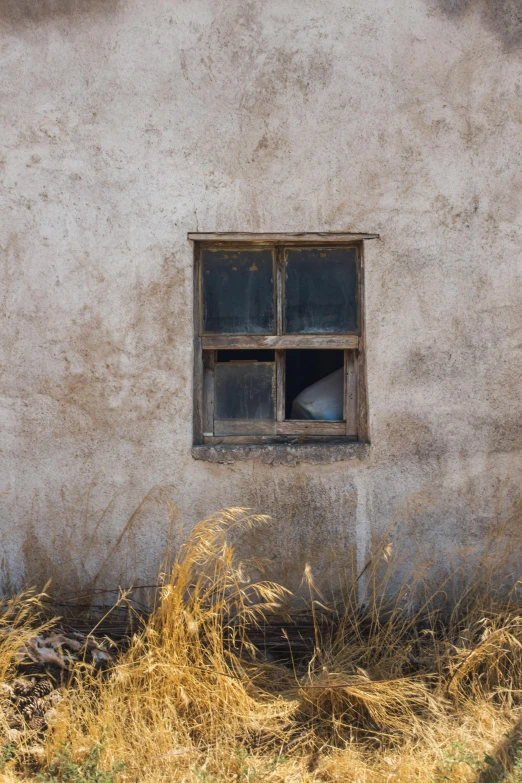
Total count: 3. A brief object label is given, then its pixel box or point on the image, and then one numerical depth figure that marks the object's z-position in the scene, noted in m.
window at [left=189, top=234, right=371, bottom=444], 4.19
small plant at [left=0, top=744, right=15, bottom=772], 3.03
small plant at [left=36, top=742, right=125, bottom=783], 2.94
